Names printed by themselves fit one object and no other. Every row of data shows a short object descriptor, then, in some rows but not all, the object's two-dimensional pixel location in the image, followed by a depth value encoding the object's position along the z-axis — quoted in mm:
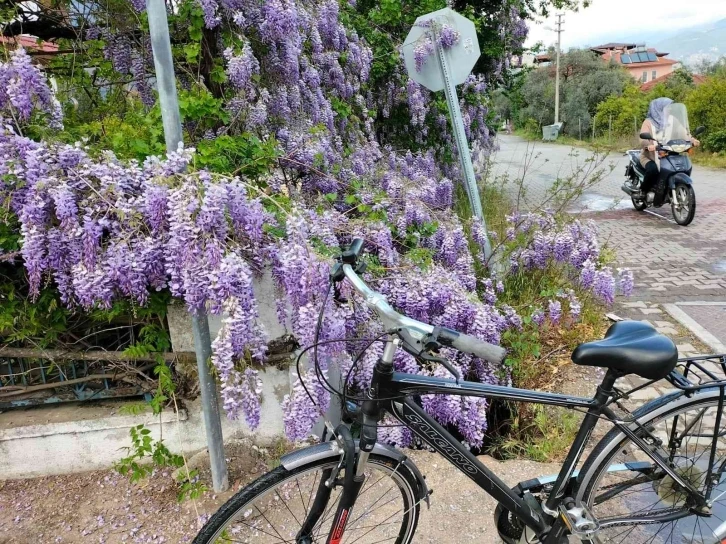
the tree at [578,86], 29172
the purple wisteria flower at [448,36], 4681
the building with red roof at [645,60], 64525
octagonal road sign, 4645
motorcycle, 8672
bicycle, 1786
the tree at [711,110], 17688
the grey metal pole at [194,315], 2148
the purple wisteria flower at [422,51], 4891
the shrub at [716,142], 17453
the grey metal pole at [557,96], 28433
